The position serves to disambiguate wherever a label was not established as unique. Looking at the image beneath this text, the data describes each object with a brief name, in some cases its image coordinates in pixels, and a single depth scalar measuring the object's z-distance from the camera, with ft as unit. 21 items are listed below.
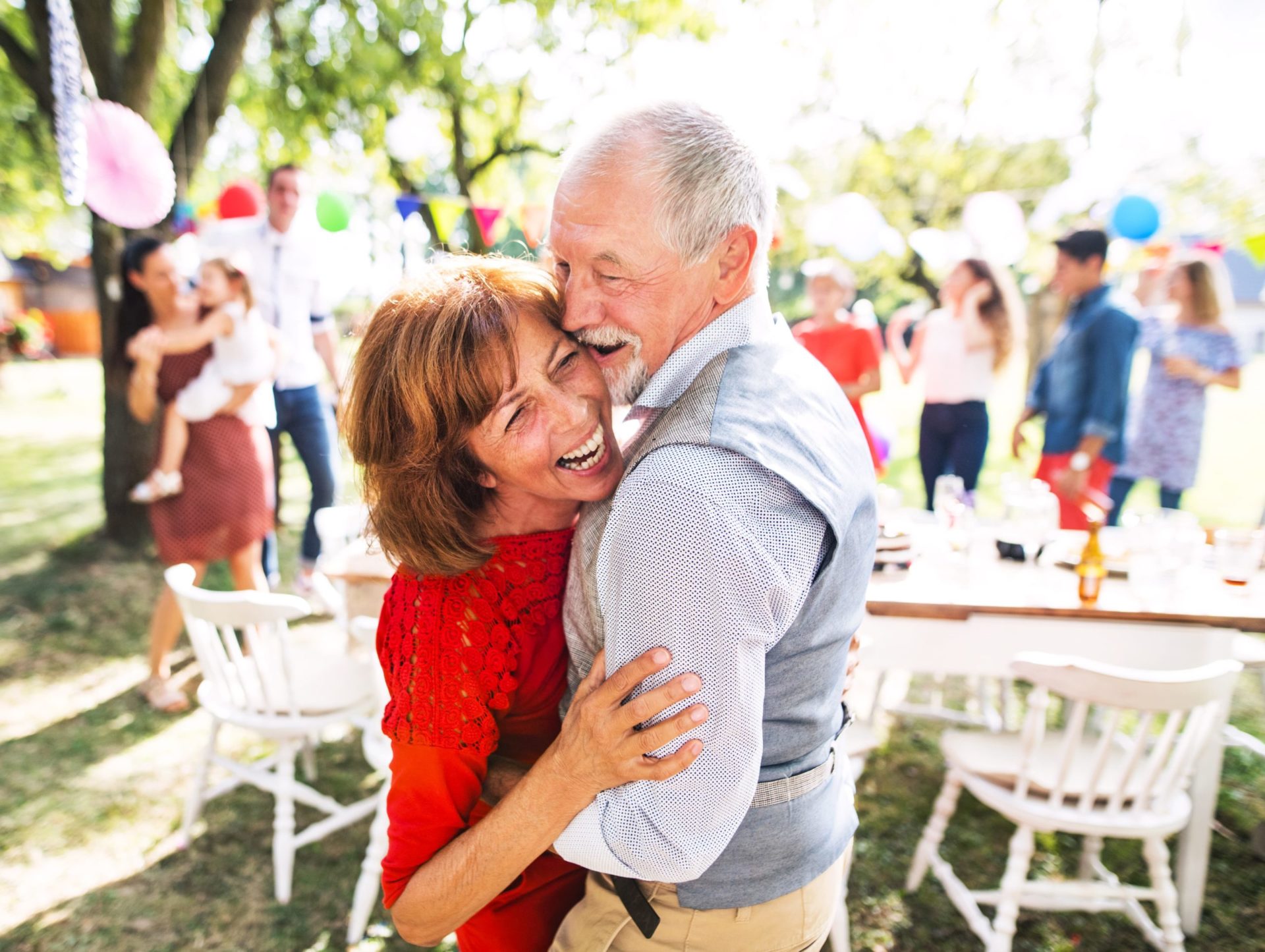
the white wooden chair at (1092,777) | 6.39
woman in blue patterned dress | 14.83
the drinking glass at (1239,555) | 8.25
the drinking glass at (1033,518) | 9.27
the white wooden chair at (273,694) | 8.20
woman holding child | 12.67
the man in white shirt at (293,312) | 15.33
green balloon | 18.60
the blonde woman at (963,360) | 16.12
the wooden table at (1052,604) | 7.81
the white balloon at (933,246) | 20.70
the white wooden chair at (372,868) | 7.91
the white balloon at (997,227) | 17.76
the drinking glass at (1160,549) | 8.03
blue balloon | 15.85
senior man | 2.96
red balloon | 18.16
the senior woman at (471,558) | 3.65
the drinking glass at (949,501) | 9.86
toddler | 12.60
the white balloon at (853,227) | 19.17
